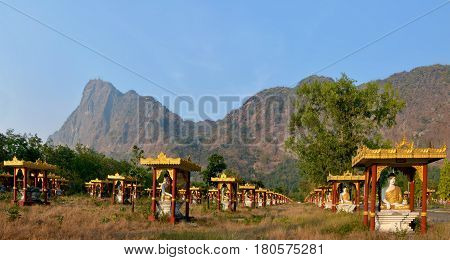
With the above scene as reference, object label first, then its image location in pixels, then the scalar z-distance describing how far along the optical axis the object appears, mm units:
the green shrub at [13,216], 16609
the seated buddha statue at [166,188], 21703
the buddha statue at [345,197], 31336
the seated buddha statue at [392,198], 16906
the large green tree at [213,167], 76438
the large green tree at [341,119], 39531
